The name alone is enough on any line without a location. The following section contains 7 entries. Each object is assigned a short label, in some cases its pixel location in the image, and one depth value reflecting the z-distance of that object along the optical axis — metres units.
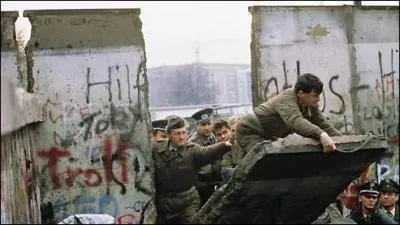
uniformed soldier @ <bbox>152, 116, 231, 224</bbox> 7.22
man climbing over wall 5.64
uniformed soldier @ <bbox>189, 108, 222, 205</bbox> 8.17
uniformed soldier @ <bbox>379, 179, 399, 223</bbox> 7.57
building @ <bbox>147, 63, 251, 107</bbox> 34.06
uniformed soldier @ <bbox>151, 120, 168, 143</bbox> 8.25
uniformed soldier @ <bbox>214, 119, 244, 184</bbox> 7.25
